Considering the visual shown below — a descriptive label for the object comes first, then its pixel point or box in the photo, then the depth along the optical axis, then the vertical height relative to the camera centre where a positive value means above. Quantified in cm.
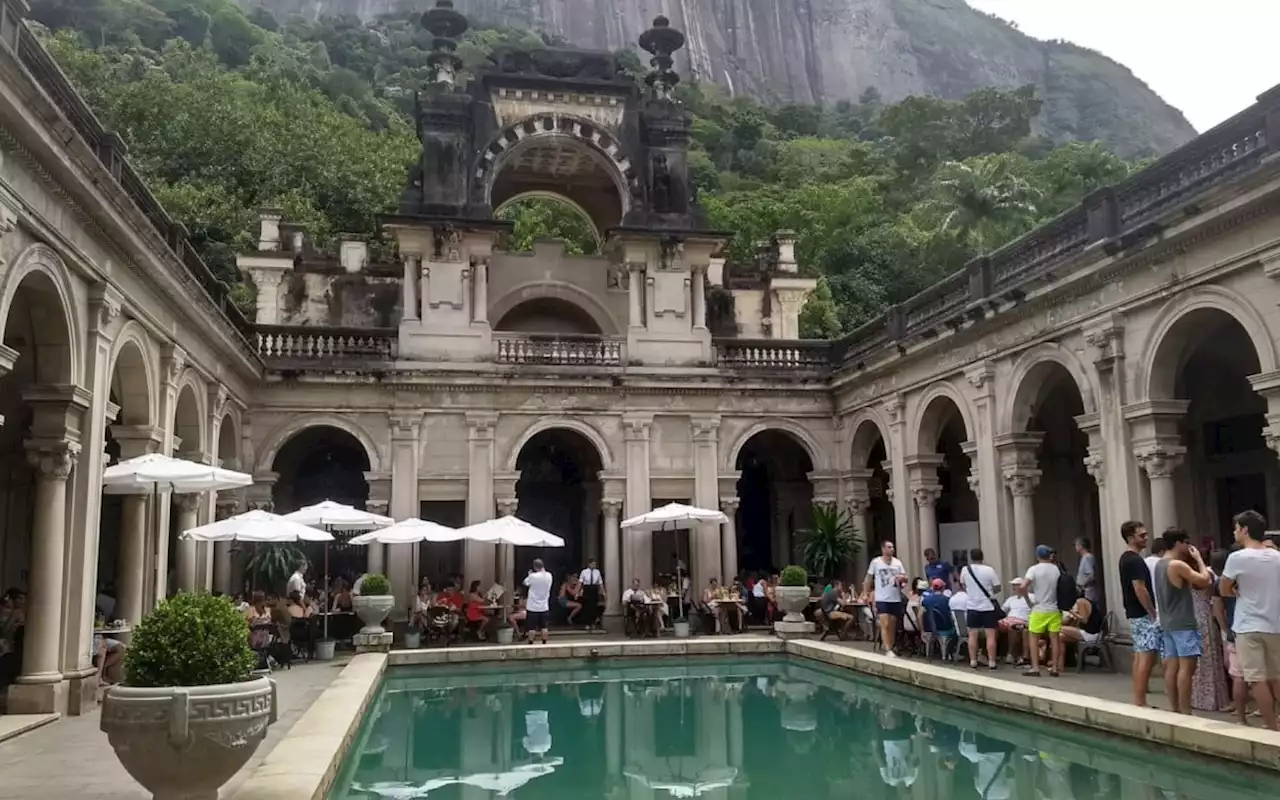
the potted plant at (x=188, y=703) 549 -82
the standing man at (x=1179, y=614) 841 -66
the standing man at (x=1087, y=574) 1252 -47
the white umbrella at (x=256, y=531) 1388 +26
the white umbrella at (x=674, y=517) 1845 +44
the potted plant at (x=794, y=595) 1686 -89
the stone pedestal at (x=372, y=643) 1555 -144
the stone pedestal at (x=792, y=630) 1675 -146
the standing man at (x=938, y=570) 1453 -47
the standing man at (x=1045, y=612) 1196 -89
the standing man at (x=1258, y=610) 771 -59
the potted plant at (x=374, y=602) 1567 -83
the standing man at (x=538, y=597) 1772 -91
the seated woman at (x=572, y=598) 1981 -106
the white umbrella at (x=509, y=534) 1725 +19
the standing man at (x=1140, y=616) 895 -71
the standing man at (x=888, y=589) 1452 -71
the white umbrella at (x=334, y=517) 1568 +47
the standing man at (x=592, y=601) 2055 -117
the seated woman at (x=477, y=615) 1797 -120
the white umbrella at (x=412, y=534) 1662 +21
